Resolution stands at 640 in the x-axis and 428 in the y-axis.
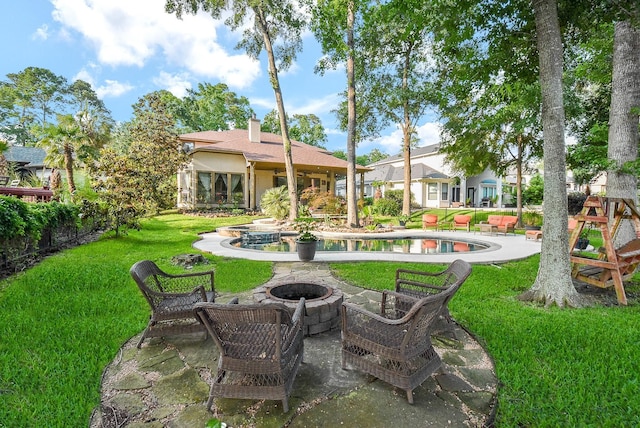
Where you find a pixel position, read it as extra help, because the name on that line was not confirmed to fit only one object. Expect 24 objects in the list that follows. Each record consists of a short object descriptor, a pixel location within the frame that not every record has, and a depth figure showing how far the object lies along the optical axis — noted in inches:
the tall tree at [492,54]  225.9
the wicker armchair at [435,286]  132.9
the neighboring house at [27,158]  1156.5
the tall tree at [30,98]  1726.1
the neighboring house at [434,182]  1151.0
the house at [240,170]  818.8
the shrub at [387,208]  863.7
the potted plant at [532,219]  672.9
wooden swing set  198.1
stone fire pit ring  141.4
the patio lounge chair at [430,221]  580.0
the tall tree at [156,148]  753.0
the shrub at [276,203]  684.7
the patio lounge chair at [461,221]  571.5
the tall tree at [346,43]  485.9
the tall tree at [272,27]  608.4
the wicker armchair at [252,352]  89.8
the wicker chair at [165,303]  134.1
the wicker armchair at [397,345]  97.7
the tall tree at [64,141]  650.8
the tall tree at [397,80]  628.7
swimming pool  406.3
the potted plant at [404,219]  619.5
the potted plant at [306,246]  301.1
